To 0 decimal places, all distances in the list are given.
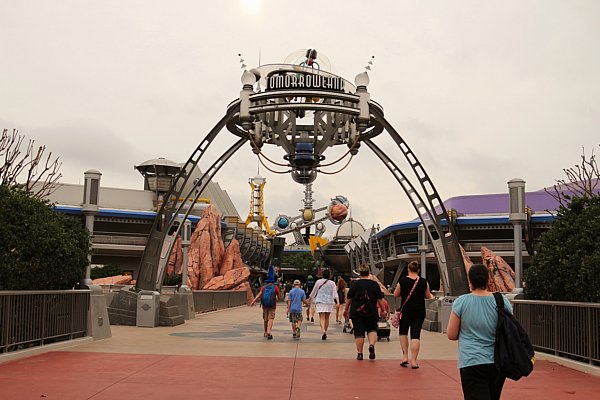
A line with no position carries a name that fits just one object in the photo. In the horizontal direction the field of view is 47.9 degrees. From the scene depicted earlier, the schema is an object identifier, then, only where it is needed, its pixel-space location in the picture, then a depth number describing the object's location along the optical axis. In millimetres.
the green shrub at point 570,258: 10938
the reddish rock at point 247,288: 55312
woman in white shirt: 15805
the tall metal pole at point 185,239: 33500
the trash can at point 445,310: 19422
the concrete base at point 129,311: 20156
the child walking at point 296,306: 16375
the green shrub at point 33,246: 11688
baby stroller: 15961
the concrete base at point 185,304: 24219
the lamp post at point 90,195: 17734
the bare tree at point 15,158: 25095
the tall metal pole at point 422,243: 36312
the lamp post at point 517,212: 17566
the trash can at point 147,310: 19719
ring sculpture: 20062
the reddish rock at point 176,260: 63812
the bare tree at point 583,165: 25166
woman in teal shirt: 5156
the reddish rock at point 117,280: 47562
